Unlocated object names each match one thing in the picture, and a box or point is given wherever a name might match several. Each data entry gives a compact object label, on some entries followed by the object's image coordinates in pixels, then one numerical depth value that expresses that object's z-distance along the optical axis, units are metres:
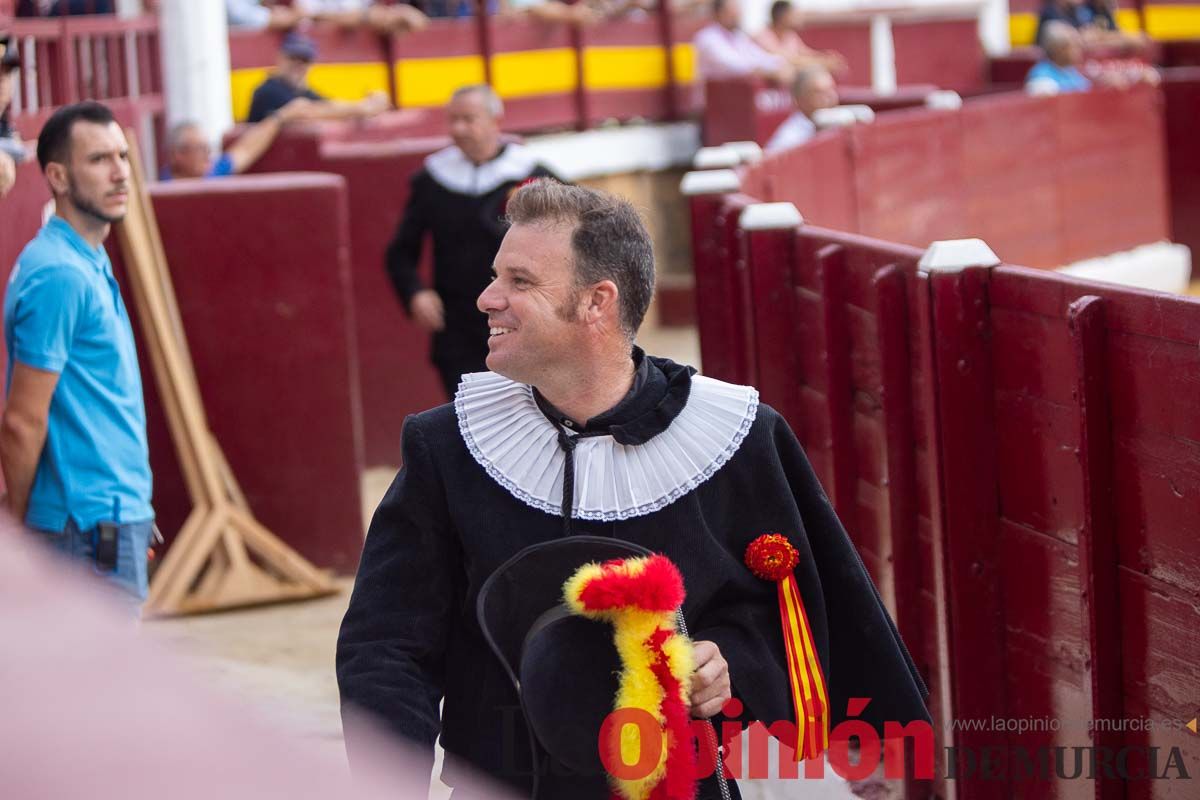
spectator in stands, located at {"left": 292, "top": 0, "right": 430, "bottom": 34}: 24.41
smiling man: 4.44
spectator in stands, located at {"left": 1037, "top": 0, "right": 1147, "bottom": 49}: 34.50
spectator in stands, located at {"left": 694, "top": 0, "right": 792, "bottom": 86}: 28.55
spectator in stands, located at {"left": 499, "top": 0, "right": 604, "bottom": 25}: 29.97
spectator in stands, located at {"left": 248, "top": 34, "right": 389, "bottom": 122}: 19.36
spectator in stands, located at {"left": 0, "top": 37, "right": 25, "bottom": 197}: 8.71
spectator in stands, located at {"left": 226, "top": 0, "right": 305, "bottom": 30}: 21.97
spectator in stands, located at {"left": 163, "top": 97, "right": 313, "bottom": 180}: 16.02
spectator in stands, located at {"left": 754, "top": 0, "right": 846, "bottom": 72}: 29.30
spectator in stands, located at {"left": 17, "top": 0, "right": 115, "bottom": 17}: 18.22
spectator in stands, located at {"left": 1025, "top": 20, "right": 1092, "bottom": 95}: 26.64
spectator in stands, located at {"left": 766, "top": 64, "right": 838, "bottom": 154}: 19.78
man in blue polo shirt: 7.64
